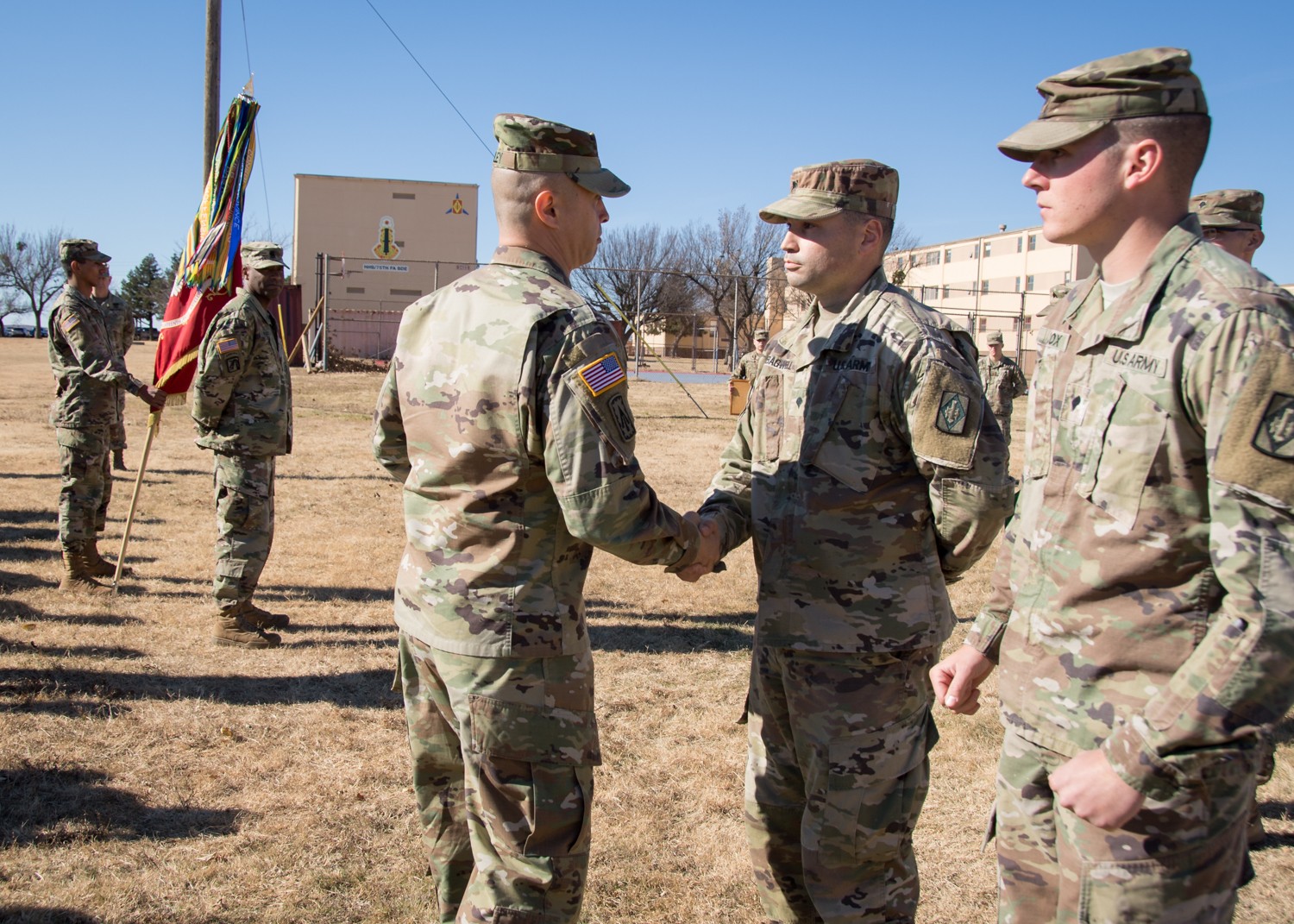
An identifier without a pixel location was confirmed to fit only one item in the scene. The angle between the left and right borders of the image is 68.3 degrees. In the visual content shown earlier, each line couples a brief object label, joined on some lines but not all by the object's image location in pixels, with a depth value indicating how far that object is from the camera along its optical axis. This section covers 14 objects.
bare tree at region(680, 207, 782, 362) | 41.06
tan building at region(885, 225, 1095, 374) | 40.00
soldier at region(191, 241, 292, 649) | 5.93
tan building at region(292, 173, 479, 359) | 35.41
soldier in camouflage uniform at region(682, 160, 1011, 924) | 2.65
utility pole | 10.93
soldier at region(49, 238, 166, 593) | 7.32
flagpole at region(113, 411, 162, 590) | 6.99
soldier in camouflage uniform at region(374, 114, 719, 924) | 2.47
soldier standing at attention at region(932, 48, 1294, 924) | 1.63
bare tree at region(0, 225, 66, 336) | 64.75
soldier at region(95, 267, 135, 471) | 9.82
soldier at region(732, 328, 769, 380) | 14.99
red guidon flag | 6.75
